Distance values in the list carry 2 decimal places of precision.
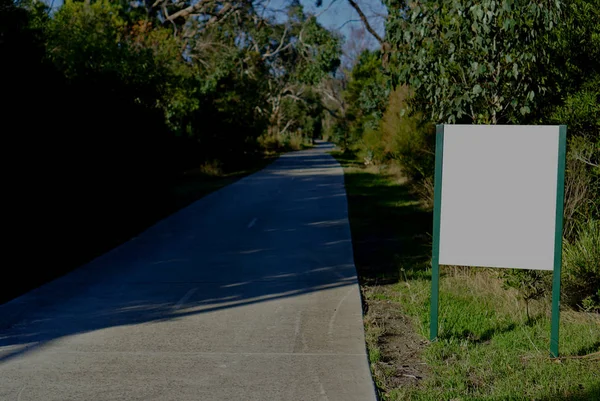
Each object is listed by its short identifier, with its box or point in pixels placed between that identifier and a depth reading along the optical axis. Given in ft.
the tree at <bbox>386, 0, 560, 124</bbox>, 29.40
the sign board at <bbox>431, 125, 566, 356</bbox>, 22.02
